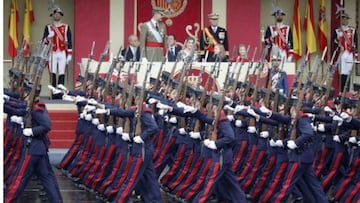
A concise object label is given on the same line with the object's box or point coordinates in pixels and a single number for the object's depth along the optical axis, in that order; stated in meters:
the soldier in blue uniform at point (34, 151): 17.78
